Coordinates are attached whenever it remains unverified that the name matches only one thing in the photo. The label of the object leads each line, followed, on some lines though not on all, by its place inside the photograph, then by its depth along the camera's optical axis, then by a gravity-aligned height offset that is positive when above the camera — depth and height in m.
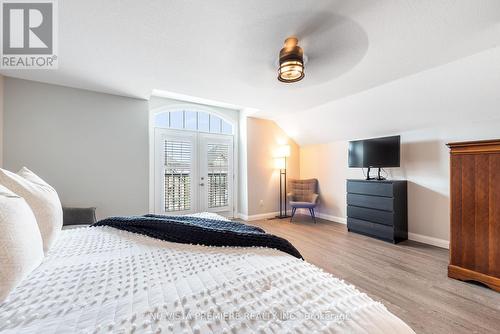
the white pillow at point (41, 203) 1.06 -0.19
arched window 4.04 +1.01
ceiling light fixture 1.74 +0.95
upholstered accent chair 4.56 -0.60
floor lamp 4.80 +0.03
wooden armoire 1.90 -0.44
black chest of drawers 3.13 -0.67
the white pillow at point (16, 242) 0.68 -0.28
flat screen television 3.31 +0.27
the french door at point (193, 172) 3.97 -0.07
